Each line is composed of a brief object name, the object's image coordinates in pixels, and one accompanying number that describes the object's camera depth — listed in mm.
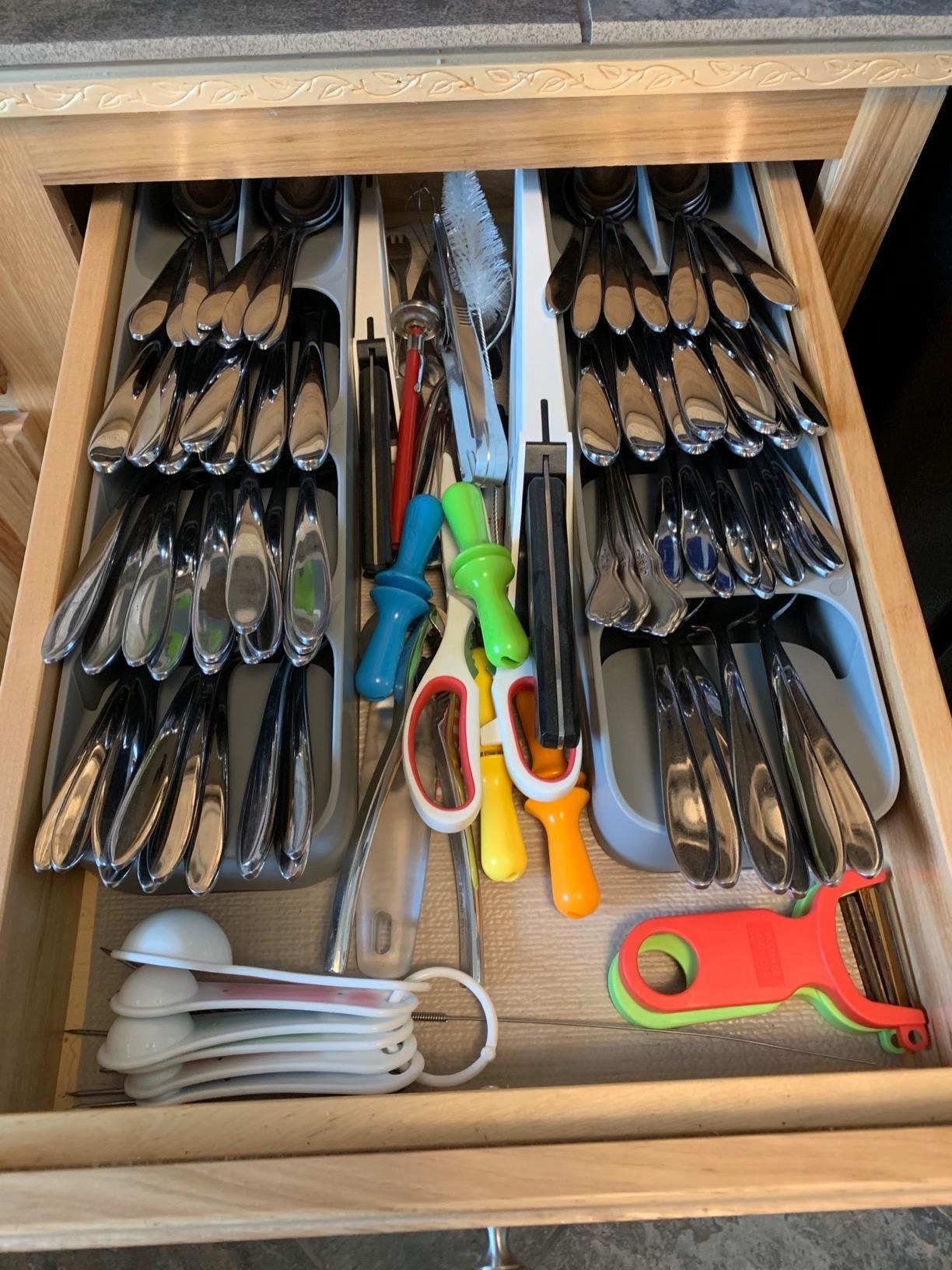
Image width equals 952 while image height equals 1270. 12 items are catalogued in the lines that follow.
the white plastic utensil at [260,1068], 423
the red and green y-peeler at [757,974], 456
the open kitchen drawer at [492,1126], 343
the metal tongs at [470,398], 579
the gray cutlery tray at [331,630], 463
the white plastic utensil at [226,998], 430
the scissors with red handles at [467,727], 474
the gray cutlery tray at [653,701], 468
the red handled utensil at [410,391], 581
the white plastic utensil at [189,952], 438
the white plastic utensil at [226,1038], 423
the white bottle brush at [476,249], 653
